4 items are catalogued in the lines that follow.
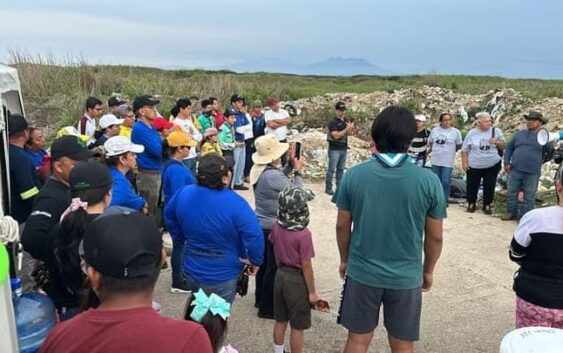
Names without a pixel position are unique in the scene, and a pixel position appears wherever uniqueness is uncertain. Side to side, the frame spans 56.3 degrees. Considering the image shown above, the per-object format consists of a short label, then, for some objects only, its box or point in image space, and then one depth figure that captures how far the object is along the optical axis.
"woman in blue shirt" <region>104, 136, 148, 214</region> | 4.49
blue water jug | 2.71
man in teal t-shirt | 3.24
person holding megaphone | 8.24
